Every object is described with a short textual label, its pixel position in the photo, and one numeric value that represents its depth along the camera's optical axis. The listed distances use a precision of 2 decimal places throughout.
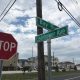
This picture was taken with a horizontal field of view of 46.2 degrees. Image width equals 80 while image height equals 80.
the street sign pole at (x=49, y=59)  2.61
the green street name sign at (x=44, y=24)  3.04
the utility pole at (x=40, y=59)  3.62
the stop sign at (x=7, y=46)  1.78
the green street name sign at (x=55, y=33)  2.74
